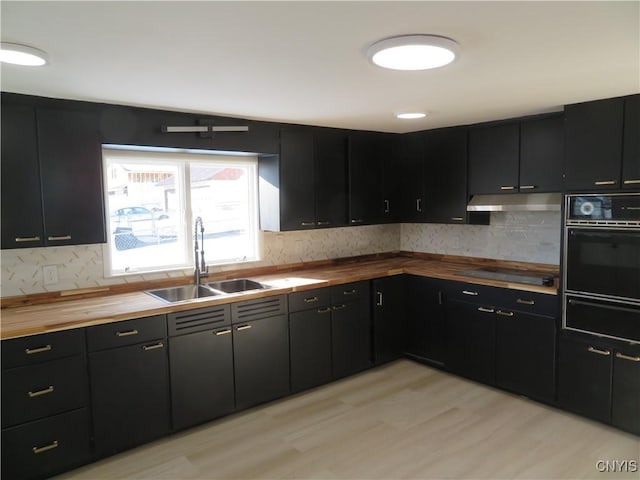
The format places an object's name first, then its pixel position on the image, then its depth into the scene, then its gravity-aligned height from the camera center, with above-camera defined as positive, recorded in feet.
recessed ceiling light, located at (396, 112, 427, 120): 11.27 +2.34
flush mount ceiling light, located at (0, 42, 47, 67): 5.84 +2.15
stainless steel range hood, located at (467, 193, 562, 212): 11.30 +0.10
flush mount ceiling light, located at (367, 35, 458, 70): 5.79 +2.12
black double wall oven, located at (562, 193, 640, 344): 9.48 -1.33
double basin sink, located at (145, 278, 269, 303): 11.45 -2.07
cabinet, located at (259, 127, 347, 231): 12.74 +0.80
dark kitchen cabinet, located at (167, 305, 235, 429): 9.89 -3.48
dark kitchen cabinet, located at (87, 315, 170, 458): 8.93 -3.50
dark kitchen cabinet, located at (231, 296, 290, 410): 10.82 -3.46
